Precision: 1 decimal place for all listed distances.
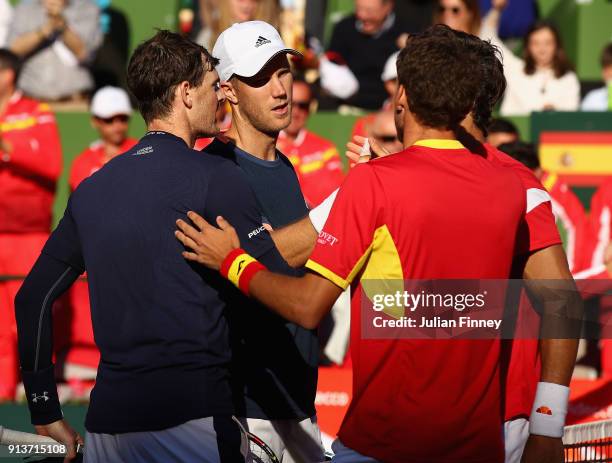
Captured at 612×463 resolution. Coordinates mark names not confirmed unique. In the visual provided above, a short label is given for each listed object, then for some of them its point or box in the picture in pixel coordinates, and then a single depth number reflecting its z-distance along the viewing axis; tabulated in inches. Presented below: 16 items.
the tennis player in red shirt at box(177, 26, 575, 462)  254.2
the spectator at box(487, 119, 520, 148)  583.8
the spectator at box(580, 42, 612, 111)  736.3
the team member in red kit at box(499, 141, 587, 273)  614.5
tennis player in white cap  348.8
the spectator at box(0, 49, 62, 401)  645.3
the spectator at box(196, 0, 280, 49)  690.2
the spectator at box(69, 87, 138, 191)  673.6
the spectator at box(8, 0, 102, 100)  777.6
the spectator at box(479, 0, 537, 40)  842.8
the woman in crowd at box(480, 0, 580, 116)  738.2
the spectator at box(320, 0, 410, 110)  745.0
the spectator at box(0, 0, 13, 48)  820.6
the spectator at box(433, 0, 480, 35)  708.0
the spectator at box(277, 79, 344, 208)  645.9
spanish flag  671.8
